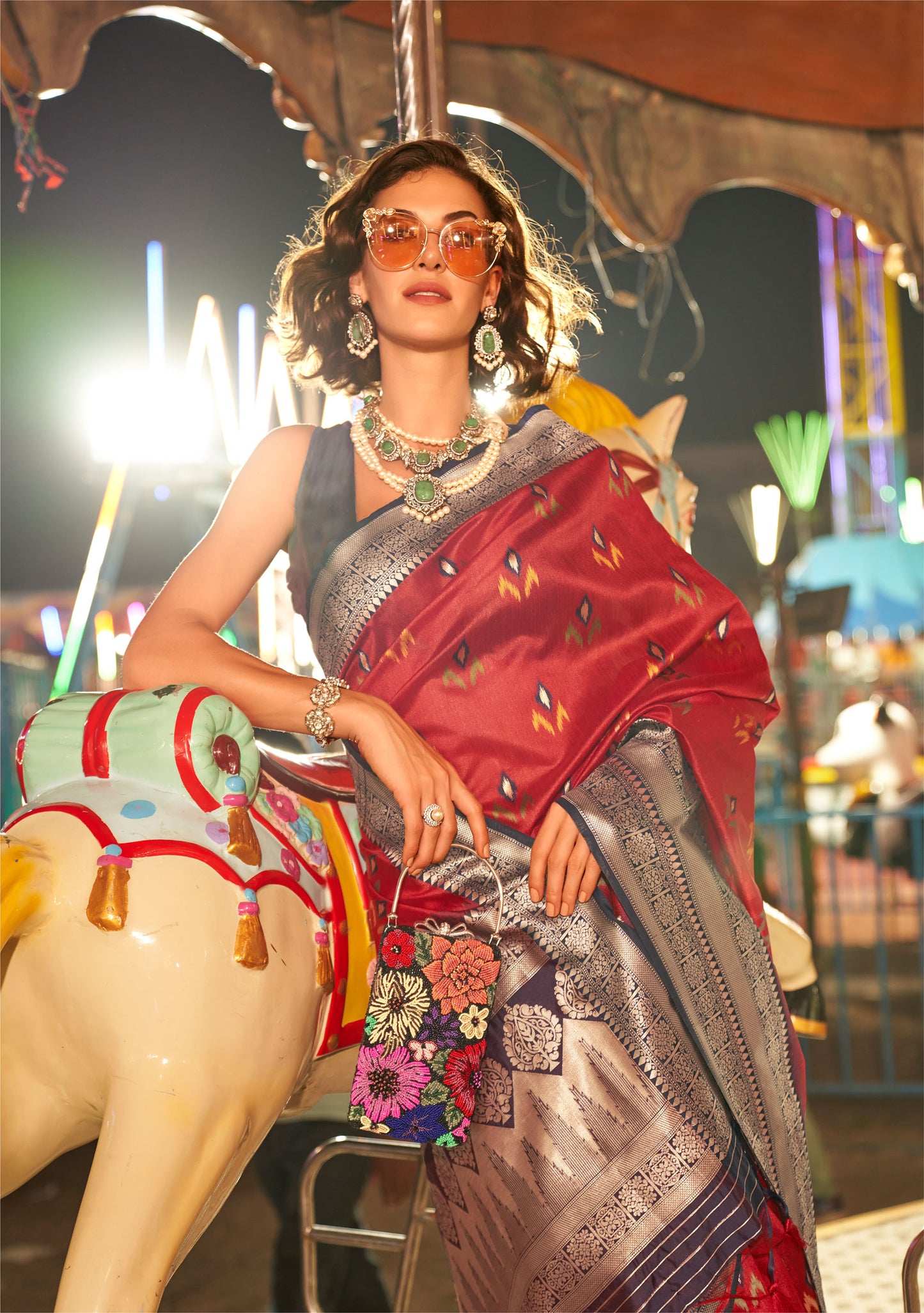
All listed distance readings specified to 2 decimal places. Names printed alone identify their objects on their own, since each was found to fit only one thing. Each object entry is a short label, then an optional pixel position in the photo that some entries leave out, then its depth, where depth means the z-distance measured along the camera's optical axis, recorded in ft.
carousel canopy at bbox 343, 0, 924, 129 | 8.52
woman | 4.75
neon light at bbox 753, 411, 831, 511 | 48.34
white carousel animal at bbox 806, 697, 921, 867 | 31.45
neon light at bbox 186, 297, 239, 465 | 10.51
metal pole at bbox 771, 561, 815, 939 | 17.13
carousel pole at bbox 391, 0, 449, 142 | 8.05
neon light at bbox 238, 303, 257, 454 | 10.71
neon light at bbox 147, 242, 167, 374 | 10.35
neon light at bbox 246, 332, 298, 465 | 11.26
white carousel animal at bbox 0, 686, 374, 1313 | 4.24
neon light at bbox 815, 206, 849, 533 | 38.40
